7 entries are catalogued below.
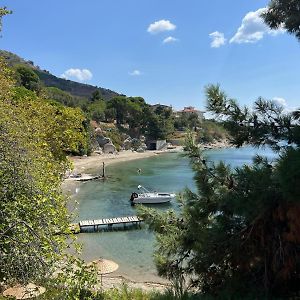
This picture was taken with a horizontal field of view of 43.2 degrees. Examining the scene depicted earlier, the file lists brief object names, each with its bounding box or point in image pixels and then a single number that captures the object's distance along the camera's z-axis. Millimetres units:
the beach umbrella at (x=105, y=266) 13452
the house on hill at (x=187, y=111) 160600
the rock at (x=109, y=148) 95975
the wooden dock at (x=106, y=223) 26828
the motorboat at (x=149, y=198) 36469
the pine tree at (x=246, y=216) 5715
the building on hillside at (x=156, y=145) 115625
